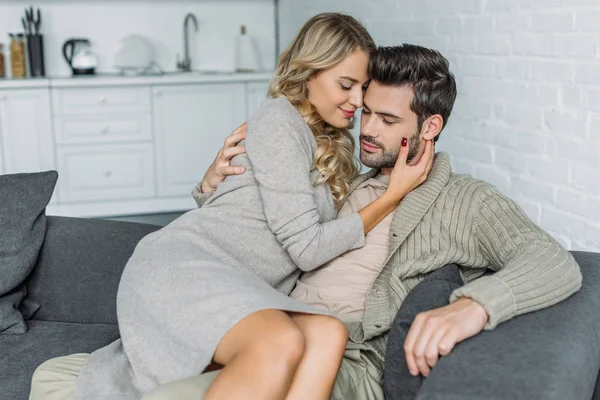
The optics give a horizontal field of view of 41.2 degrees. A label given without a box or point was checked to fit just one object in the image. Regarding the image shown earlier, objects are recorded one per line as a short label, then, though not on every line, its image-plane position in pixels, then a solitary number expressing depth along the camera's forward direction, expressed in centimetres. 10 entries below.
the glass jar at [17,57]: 510
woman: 158
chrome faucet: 552
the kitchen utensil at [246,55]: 549
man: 181
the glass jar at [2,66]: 510
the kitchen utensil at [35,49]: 510
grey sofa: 136
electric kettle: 519
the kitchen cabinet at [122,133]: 488
